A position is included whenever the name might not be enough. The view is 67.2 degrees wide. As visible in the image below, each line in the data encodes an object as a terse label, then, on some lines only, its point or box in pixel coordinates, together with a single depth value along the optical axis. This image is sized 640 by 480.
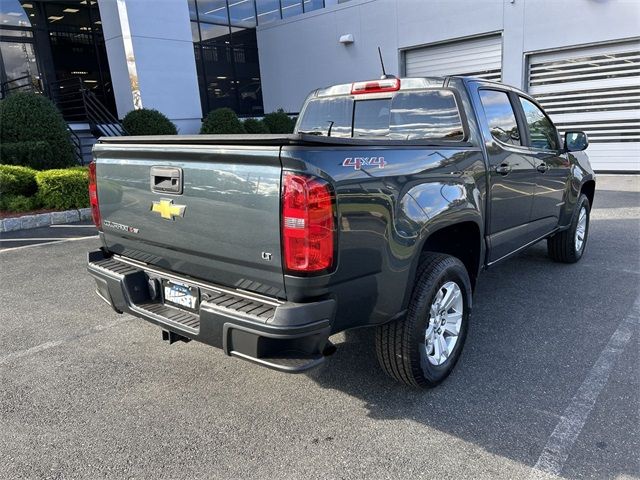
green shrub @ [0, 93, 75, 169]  9.51
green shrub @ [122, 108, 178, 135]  12.10
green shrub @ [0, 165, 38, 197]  8.30
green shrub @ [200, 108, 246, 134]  13.40
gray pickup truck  2.27
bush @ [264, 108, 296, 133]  15.34
